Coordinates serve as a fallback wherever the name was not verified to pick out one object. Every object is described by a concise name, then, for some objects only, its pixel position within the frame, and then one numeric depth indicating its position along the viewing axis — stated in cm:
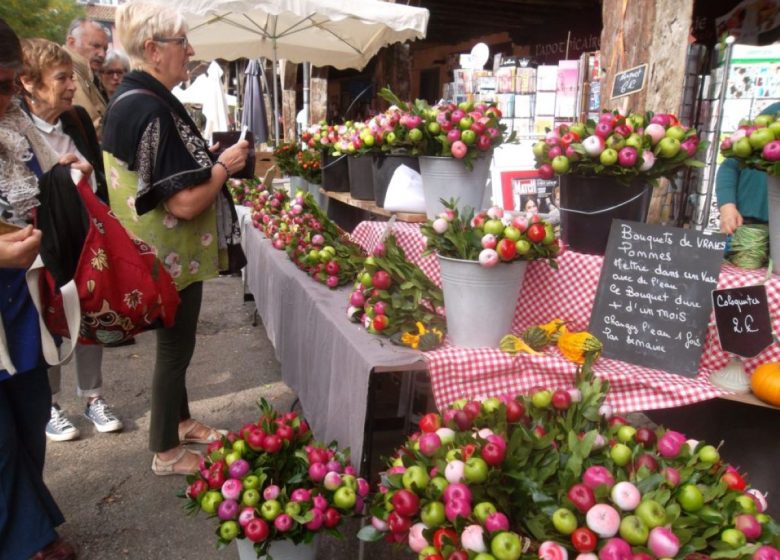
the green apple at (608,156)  169
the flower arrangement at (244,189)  503
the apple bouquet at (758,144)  152
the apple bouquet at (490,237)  169
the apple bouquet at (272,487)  174
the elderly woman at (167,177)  212
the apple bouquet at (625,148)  171
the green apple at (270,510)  174
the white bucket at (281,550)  184
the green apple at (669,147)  170
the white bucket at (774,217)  159
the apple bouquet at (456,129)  210
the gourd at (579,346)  172
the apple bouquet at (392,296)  197
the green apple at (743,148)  157
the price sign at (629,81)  238
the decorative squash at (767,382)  147
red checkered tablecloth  159
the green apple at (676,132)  173
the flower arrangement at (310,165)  404
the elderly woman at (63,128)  246
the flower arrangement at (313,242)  267
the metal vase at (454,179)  220
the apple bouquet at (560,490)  106
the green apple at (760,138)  152
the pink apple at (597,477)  113
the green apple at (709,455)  126
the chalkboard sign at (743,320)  149
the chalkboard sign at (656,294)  161
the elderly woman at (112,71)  381
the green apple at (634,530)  103
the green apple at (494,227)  172
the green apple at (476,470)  118
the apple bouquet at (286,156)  444
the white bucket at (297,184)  431
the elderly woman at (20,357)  163
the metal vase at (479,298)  174
